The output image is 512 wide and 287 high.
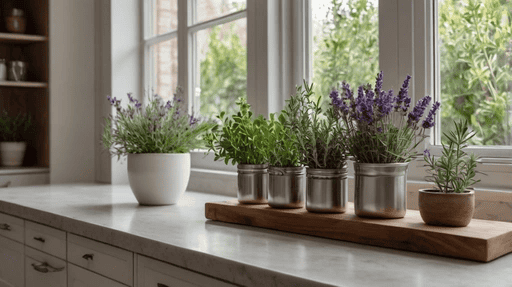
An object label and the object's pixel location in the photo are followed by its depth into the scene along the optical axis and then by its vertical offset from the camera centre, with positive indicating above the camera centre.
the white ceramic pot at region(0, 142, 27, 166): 3.32 -0.07
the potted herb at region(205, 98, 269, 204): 1.56 -0.04
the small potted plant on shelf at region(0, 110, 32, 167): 3.33 +0.03
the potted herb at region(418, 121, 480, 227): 1.14 -0.13
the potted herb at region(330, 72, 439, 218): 1.24 -0.03
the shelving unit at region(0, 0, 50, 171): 3.29 +0.41
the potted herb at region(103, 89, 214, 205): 1.99 -0.04
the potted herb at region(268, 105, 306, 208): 1.44 -0.10
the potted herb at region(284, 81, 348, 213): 1.35 -0.07
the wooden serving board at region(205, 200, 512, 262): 1.04 -0.21
